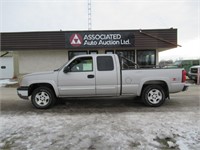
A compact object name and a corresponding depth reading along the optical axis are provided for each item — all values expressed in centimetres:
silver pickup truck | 568
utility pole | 1875
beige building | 1181
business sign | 1179
